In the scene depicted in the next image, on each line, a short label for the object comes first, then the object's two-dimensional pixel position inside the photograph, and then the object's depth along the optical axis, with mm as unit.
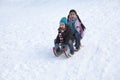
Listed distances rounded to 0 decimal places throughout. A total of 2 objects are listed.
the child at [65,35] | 8103
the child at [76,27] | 8453
